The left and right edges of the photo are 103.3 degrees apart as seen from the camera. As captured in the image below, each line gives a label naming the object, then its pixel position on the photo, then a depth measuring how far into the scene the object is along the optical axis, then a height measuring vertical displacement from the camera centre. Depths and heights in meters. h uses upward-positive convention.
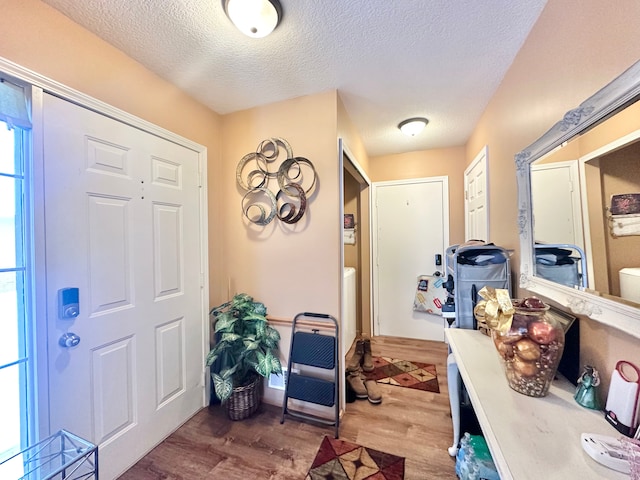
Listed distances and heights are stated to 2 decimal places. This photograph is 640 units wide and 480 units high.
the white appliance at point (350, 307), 2.76 -0.78
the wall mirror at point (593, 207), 0.75 +0.10
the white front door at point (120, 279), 1.27 -0.20
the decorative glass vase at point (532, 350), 0.91 -0.42
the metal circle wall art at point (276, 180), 1.99 +0.49
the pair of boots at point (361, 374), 2.14 -1.25
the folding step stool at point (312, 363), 1.82 -0.92
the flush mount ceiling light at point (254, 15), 1.20 +1.12
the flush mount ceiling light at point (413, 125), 2.45 +1.12
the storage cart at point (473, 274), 1.57 -0.23
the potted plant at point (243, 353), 1.85 -0.85
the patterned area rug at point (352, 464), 1.43 -1.33
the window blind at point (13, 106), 1.11 +0.64
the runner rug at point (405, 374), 2.36 -1.36
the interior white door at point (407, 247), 3.31 -0.11
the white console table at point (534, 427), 0.64 -0.59
